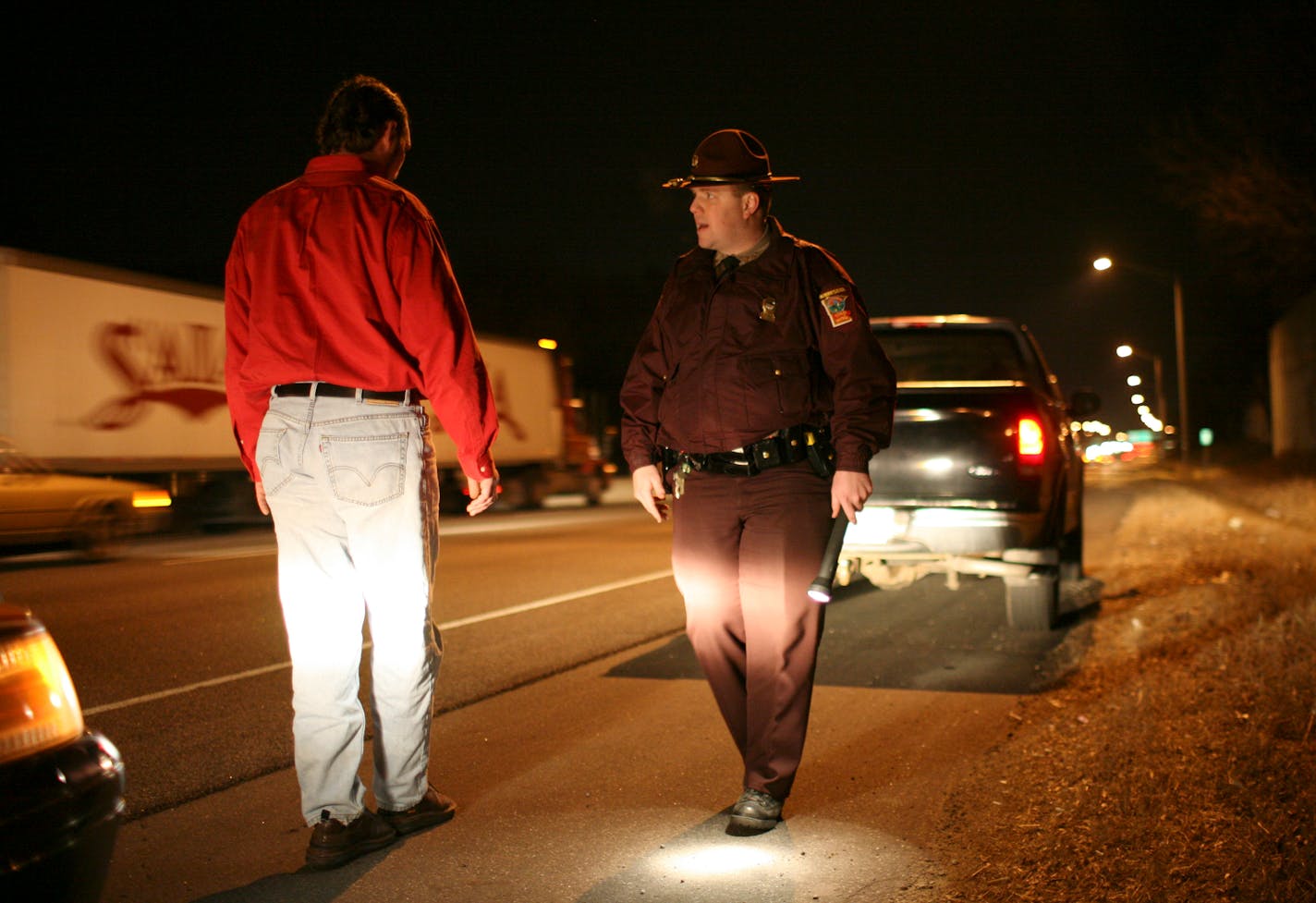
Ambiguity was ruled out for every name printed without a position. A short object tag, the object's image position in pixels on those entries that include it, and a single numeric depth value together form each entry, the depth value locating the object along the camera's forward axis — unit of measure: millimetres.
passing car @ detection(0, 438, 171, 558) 13352
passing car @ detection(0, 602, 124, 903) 2082
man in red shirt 3361
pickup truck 6723
